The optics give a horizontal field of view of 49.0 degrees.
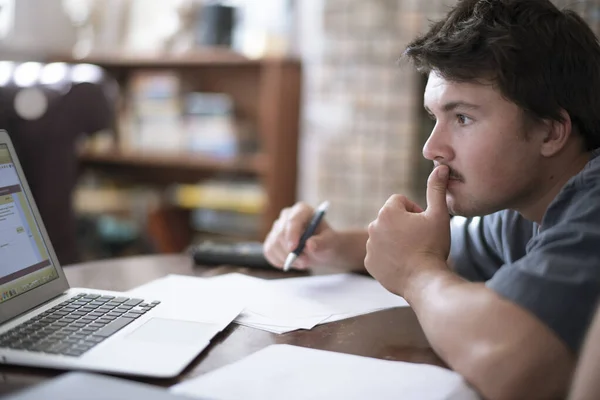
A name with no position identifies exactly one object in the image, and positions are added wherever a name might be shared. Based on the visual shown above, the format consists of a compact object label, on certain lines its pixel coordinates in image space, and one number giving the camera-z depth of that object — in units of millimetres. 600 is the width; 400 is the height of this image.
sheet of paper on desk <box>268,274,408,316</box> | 980
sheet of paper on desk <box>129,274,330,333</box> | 891
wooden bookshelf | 2887
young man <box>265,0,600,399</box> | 713
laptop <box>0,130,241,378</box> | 707
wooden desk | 696
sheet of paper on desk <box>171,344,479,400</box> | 656
